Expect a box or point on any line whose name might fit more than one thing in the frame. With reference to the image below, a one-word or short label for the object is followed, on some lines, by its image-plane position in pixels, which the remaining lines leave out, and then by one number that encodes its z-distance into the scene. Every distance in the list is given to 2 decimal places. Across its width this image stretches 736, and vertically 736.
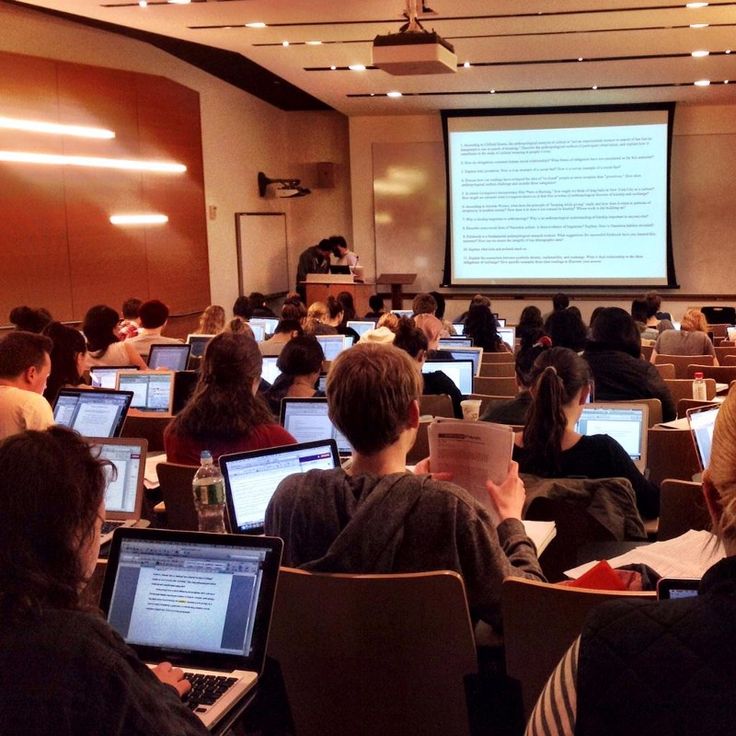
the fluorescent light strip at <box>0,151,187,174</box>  9.47
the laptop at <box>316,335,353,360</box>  7.25
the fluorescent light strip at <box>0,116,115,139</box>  9.34
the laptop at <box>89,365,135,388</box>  6.04
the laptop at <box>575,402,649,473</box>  4.31
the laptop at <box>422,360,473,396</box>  6.63
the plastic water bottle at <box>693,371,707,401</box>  5.40
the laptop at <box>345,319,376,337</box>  9.22
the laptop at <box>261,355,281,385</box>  6.28
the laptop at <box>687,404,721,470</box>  3.64
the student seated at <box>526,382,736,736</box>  1.17
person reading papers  2.23
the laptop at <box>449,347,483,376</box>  6.92
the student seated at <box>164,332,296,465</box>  3.70
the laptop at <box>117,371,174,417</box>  5.86
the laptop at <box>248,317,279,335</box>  9.54
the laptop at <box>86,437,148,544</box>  3.55
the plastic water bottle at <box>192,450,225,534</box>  3.15
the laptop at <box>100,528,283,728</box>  2.03
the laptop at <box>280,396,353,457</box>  4.25
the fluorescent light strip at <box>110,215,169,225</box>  11.12
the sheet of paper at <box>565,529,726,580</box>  2.66
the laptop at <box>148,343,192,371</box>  7.16
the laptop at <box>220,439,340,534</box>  3.19
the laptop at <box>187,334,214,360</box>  7.34
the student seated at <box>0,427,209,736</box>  1.40
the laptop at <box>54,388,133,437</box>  4.43
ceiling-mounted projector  7.14
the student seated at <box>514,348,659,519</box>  3.55
